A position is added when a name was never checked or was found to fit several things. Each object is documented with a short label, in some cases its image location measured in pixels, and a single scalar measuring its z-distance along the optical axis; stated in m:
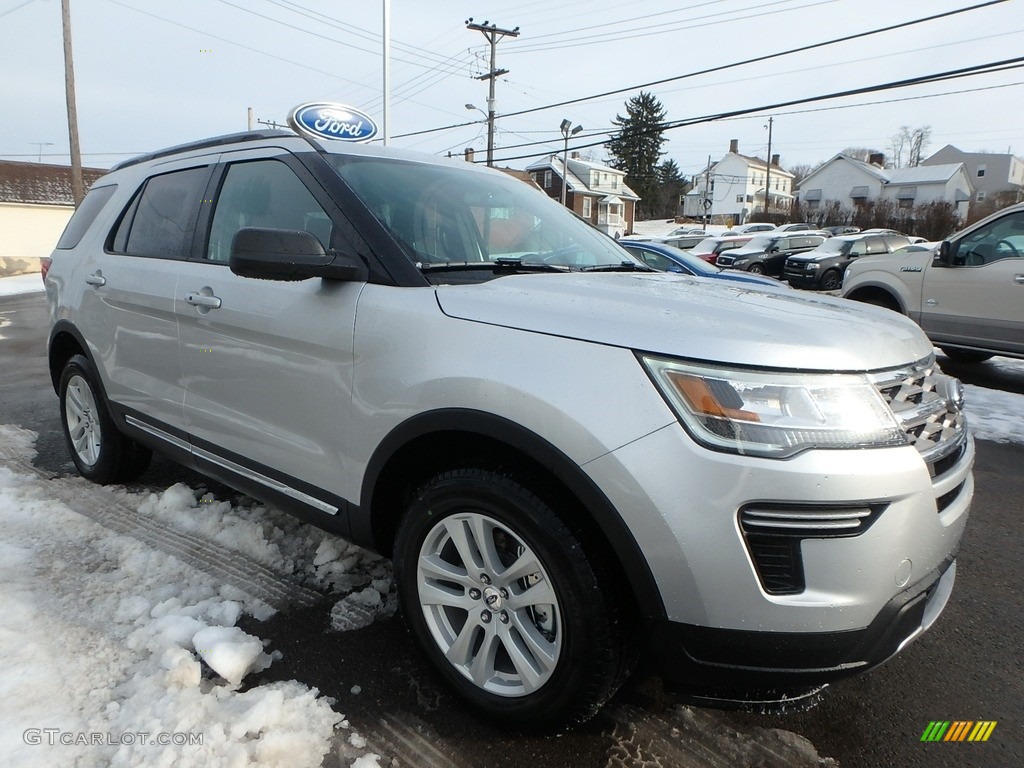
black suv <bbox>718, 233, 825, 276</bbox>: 23.14
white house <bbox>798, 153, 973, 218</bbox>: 66.38
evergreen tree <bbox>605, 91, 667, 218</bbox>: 70.69
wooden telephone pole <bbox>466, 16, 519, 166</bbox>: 31.62
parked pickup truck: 6.89
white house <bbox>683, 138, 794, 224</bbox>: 84.69
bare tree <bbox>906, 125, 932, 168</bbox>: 89.50
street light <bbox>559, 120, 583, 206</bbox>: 36.66
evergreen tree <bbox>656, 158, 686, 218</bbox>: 81.50
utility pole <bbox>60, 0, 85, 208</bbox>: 20.69
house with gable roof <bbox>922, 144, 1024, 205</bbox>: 75.44
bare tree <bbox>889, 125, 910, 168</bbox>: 91.00
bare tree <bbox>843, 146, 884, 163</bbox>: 75.69
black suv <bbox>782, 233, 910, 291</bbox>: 19.39
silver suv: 1.64
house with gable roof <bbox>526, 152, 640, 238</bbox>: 59.72
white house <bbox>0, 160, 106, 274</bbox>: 27.70
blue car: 8.23
